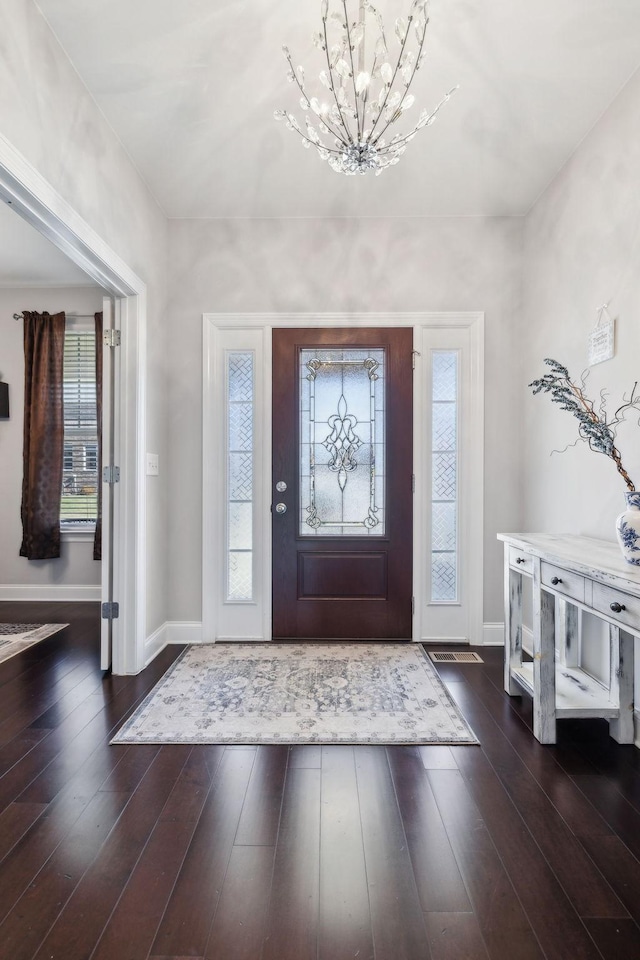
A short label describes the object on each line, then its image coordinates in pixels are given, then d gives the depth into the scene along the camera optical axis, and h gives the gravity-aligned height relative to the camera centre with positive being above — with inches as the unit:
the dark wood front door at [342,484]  136.6 -0.2
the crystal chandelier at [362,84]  64.1 +50.5
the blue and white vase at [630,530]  70.6 -6.2
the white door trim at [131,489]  116.3 -1.4
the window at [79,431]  183.5 +17.8
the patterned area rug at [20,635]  132.1 -41.3
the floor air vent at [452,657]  124.9 -41.4
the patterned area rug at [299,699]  88.5 -41.4
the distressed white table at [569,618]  67.9 -23.2
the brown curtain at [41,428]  180.5 +18.5
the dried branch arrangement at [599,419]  81.6 +11.1
